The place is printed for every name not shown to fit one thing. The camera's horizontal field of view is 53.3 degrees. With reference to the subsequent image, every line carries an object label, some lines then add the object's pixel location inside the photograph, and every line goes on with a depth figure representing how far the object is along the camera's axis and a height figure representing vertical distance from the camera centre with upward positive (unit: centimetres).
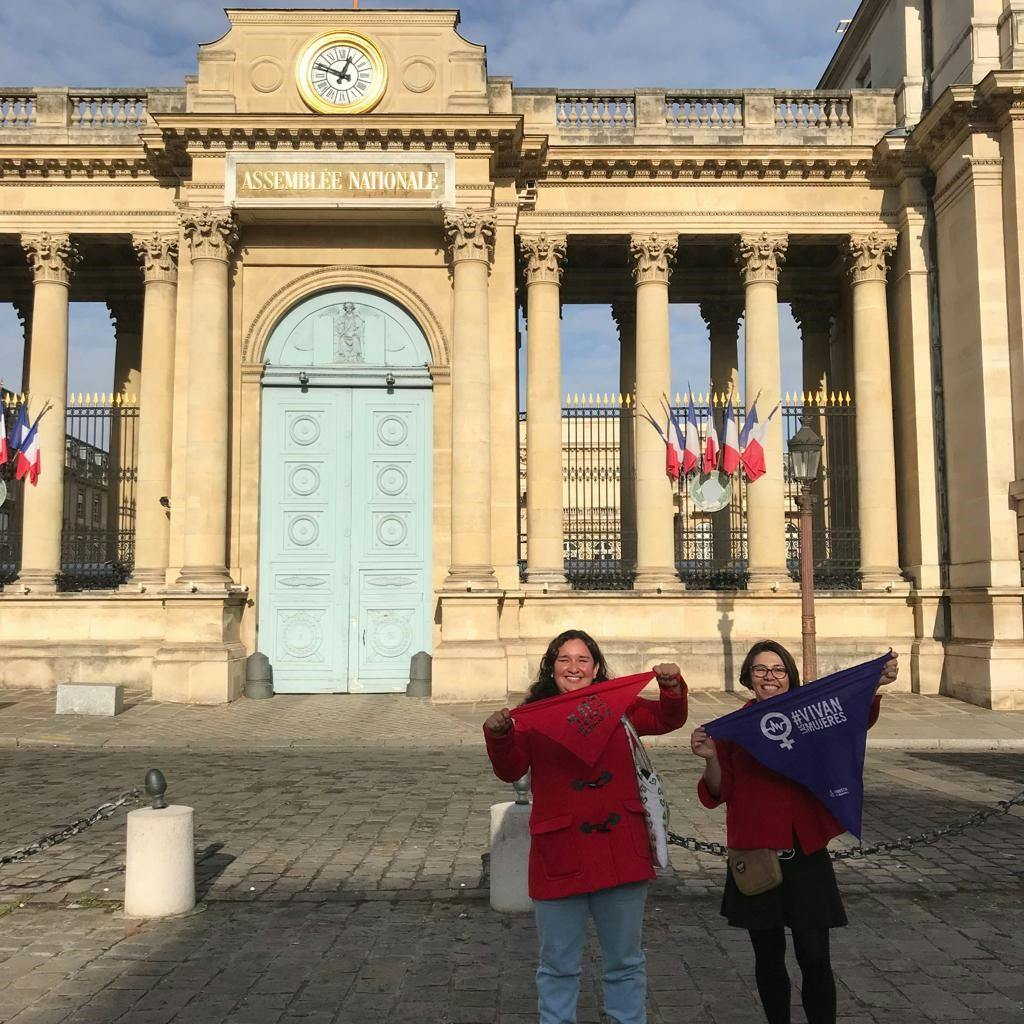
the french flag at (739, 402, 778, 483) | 1947 +232
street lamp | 1366 +98
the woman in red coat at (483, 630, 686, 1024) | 365 -103
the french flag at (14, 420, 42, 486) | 1925 +225
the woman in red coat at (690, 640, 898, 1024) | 385 -118
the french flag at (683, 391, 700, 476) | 1953 +238
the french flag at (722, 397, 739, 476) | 1962 +236
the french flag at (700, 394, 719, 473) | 1969 +236
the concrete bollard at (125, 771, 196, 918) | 630 -178
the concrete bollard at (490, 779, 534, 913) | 631 -177
